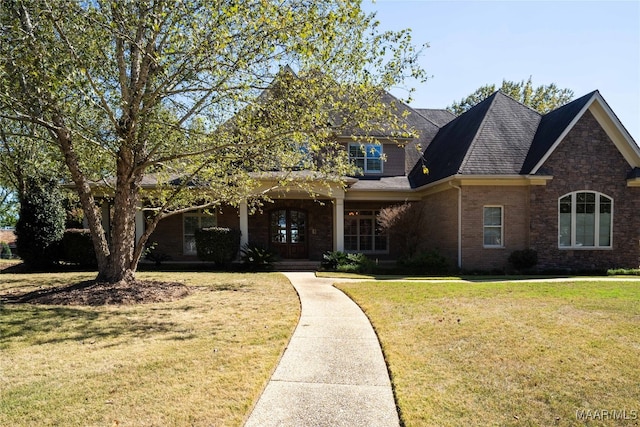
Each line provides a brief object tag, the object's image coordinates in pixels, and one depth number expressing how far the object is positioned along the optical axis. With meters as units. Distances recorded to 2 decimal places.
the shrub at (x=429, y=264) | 14.55
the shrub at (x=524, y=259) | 14.60
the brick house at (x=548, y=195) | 14.95
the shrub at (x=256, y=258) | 15.41
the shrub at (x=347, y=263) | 14.91
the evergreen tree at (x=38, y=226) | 14.49
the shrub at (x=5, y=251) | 23.87
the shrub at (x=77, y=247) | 15.20
